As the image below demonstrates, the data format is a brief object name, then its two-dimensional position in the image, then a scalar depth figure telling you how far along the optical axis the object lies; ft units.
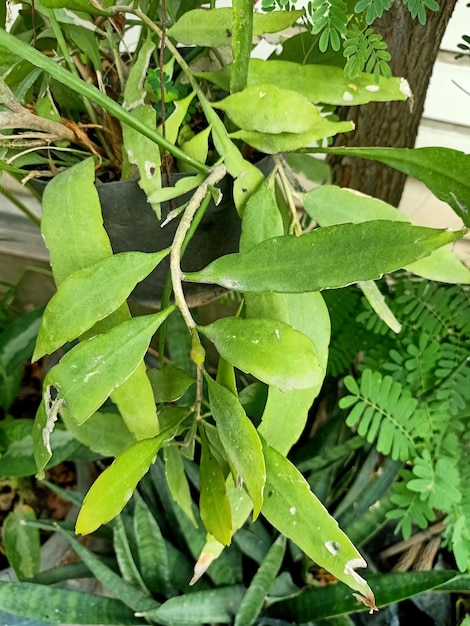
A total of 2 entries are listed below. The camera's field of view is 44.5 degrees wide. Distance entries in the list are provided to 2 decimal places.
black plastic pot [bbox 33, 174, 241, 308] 1.44
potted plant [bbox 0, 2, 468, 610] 1.18
